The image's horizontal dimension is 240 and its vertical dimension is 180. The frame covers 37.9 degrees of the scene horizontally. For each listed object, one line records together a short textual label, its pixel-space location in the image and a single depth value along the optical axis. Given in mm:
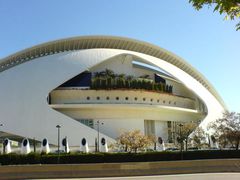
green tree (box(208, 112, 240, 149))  36794
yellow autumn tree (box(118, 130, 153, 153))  38438
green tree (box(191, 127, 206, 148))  42662
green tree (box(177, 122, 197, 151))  45388
